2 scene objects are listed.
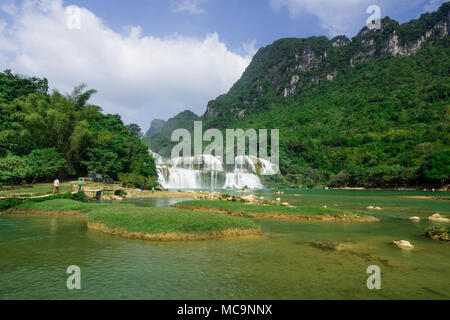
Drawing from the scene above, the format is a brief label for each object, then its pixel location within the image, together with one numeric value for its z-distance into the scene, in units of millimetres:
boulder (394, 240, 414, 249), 10148
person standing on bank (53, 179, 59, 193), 22270
